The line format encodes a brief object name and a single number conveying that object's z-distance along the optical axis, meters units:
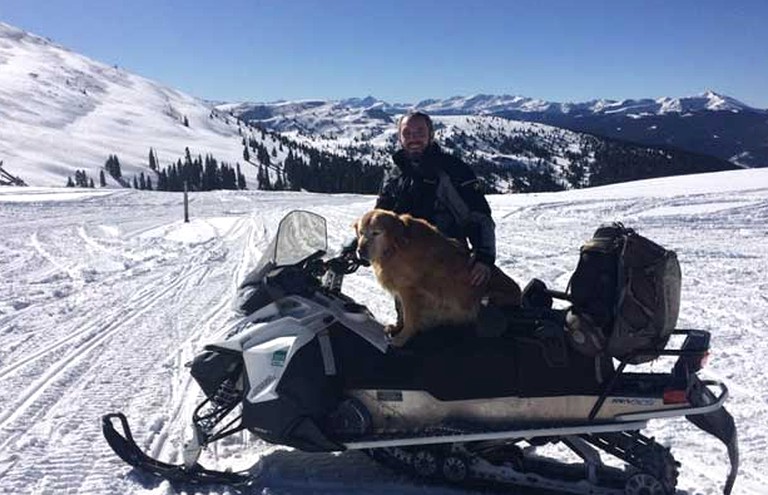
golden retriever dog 3.60
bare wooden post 18.23
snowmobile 3.27
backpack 3.09
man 3.97
